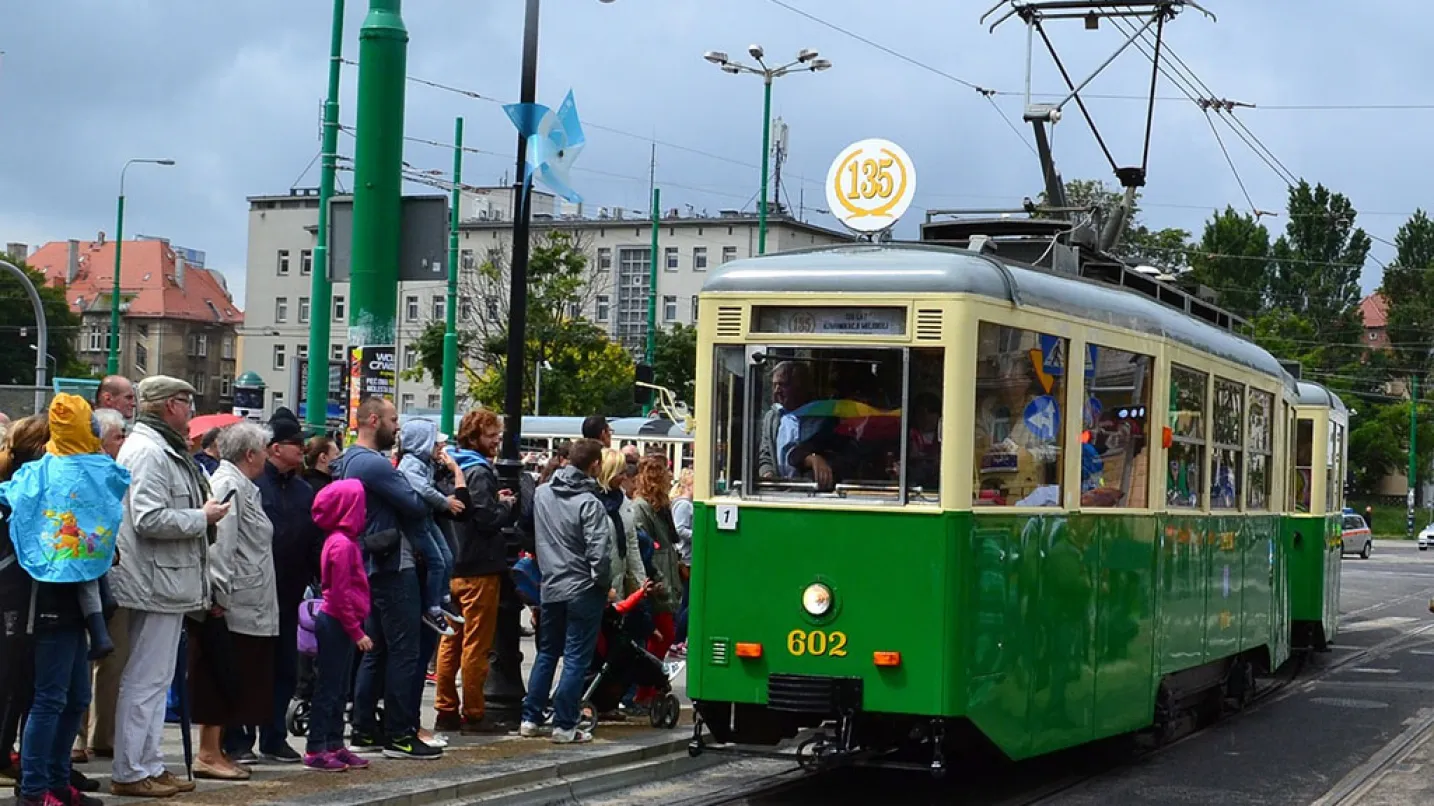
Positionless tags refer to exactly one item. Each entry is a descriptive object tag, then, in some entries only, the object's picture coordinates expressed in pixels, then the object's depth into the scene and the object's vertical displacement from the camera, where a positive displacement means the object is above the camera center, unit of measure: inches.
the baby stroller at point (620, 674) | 493.0 -54.5
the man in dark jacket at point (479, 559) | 465.4 -24.8
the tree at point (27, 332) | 3914.9 +220.1
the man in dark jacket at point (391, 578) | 412.2 -26.5
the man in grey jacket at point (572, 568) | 457.1 -25.6
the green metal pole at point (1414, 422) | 3310.0 +112.2
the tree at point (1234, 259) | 3366.1 +385.5
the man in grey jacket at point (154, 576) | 355.9 -24.1
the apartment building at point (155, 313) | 4402.1 +300.5
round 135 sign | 622.8 +93.8
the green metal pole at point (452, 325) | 1252.8 +91.9
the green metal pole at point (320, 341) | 587.3 +32.9
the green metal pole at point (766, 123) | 1352.1 +238.2
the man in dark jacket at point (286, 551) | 409.1 -21.4
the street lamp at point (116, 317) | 2033.7 +133.3
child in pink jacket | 397.7 -33.0
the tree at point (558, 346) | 2284.7 +138.9
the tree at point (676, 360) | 2829.7 +149.8
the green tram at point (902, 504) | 374.9 -6.7
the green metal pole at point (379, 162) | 464.1 +69.6
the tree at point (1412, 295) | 3971.5 +402.2
